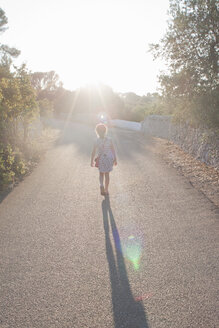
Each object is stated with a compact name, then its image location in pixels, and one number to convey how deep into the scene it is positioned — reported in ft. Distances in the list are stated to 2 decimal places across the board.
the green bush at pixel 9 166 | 21.58
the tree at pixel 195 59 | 28.78
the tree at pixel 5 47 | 69.00
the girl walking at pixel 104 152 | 20.27
